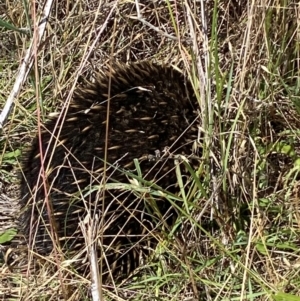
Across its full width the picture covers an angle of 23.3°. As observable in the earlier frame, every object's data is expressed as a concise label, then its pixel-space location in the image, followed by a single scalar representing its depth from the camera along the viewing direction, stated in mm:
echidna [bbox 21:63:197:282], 2158
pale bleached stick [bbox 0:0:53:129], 2057
